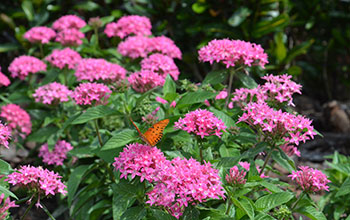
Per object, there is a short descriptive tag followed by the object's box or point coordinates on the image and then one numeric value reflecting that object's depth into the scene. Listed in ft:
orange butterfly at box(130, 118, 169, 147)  5.91
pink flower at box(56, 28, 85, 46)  13.32
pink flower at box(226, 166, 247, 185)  6.48
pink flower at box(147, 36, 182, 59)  11.87
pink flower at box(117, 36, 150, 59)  11.84
